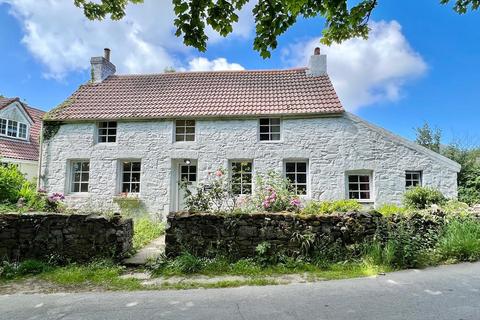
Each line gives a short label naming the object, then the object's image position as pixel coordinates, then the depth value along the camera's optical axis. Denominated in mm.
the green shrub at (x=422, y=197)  10085
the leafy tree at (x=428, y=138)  18406
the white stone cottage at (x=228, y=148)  11711
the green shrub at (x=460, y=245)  6535
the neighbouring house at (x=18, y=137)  18391
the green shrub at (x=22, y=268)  6098
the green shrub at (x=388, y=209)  9191
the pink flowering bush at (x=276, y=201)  7758
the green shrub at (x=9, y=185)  10049
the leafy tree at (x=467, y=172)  12055
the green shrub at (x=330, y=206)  8338
